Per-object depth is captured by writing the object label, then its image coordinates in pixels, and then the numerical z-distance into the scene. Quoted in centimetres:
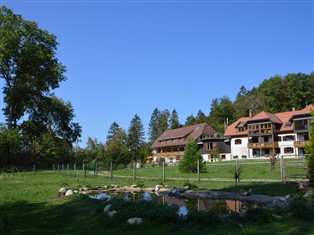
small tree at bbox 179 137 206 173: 2528
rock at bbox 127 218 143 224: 739
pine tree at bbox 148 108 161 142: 11034
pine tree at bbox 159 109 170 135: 10919
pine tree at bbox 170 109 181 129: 10638
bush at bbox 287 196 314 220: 726
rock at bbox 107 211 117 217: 817
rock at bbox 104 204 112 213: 879
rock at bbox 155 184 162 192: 1499
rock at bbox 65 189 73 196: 1361
